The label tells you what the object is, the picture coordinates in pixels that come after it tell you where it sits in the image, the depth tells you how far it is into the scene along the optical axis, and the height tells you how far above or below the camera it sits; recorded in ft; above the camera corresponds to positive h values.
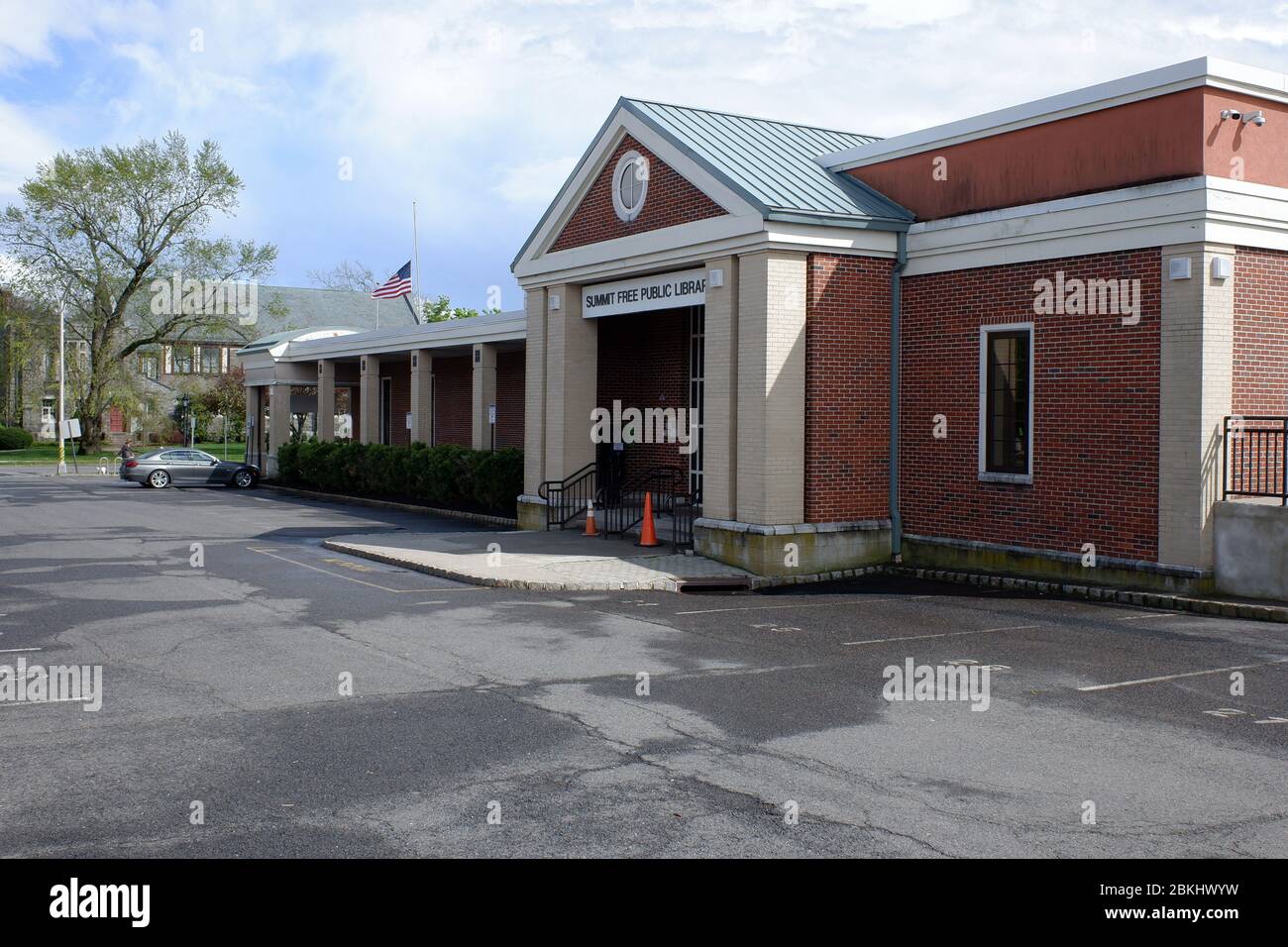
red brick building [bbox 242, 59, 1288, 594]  47.19 +5.90
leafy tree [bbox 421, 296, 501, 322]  255.70 +28.45
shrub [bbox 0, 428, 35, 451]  245.22 +0.25
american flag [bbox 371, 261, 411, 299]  129.39 +16.56
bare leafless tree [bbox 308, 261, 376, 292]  320.74 +42.66
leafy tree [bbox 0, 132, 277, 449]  195.11 +32.87
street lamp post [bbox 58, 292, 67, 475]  188.20 +11.11
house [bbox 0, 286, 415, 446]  209.15 +15.33
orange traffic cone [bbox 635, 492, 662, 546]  62.95 -4.69
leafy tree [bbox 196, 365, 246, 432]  242.37 +8.77
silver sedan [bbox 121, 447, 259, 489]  128.26 -3.18
